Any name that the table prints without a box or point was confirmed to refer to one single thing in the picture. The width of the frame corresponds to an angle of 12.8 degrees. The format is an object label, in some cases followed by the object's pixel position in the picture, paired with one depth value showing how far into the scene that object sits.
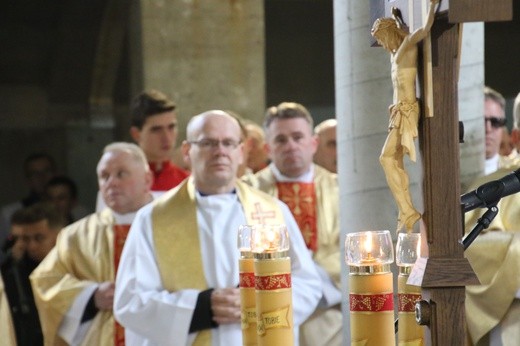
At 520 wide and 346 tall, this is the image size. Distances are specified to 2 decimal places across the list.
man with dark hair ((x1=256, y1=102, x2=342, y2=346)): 11.85
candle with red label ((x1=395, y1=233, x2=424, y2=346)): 6.33
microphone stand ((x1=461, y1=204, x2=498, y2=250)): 5.69
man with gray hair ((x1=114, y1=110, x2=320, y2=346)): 10.03
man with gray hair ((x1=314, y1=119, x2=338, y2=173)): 13.97
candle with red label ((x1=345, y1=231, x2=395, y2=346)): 5.78
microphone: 5.72
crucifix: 5.42
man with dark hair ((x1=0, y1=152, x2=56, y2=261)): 17.73
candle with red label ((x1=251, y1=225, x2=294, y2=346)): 6.18
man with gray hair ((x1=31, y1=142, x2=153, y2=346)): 11.86
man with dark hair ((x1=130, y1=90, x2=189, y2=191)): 13.38
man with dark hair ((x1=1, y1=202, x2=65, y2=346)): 13.32
